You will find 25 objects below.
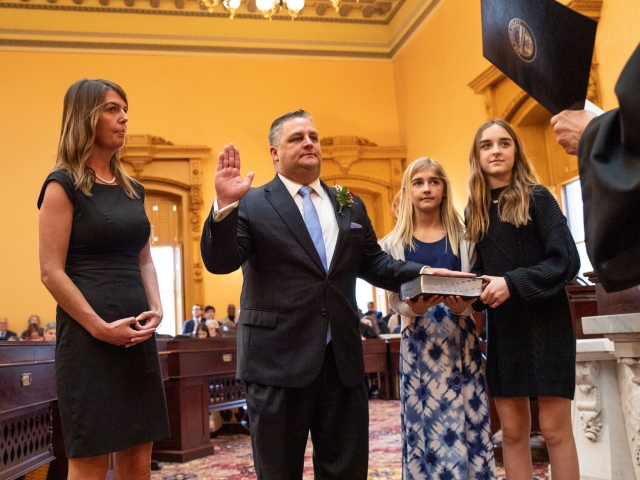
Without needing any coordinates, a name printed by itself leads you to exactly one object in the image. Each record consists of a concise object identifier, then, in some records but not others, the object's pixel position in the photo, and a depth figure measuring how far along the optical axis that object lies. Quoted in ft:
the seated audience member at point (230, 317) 37.53
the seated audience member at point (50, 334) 29.68
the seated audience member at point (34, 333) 34.67
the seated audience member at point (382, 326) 37.14
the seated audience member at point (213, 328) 30.74
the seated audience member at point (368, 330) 32.91
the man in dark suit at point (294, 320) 6.84
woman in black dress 6.49
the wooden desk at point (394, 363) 31.24
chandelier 31.78
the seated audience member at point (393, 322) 36.61
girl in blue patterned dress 8.48
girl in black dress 7.79
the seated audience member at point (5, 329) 34.78
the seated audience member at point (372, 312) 37.81
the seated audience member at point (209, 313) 36.19
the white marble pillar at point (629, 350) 8.43
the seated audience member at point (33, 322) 35.67
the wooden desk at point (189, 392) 17.87
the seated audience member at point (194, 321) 35.91
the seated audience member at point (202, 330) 29.62
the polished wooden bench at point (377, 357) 31.04
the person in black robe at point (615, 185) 3.84
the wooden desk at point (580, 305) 13.80
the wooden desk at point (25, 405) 10.87
